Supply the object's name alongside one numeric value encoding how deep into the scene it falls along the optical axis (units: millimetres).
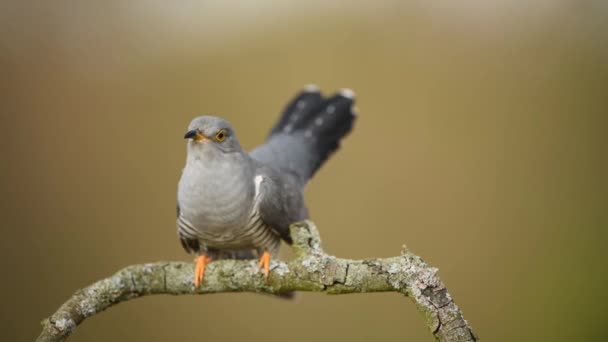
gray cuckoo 6377
